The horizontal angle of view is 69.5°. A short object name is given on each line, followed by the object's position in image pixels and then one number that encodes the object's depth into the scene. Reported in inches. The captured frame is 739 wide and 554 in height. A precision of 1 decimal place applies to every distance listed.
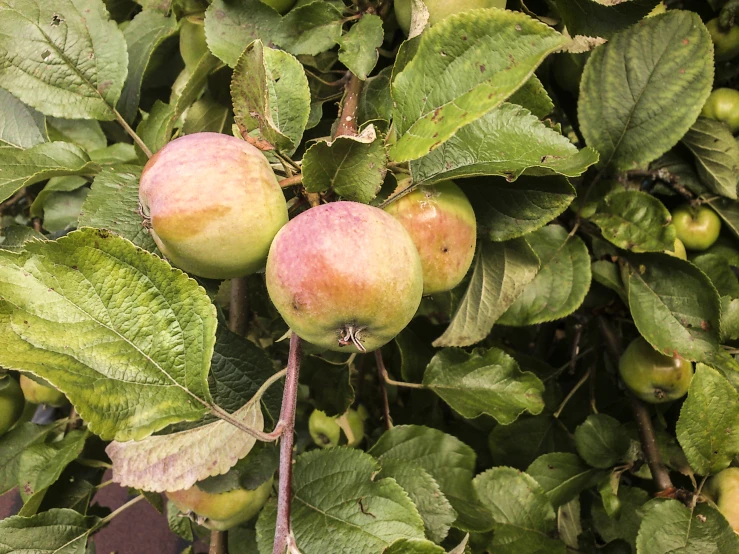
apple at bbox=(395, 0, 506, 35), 22.4
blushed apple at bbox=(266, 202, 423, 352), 16.7
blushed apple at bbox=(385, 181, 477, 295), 20.1
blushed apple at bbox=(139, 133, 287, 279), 17.2
